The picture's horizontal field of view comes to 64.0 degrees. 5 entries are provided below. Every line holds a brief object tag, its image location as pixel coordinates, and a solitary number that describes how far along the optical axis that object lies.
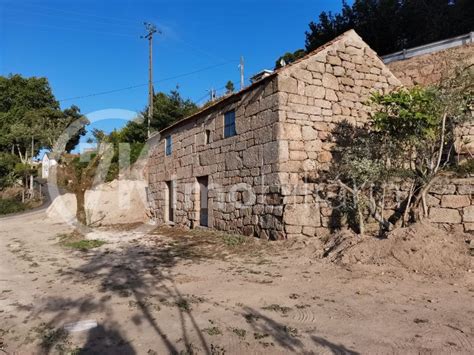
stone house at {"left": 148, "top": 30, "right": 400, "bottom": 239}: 8.58
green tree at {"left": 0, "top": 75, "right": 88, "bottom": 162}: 31.38
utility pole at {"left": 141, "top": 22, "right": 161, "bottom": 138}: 27.25
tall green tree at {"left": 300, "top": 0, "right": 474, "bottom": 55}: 21.36
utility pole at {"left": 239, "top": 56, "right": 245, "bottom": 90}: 27.10
